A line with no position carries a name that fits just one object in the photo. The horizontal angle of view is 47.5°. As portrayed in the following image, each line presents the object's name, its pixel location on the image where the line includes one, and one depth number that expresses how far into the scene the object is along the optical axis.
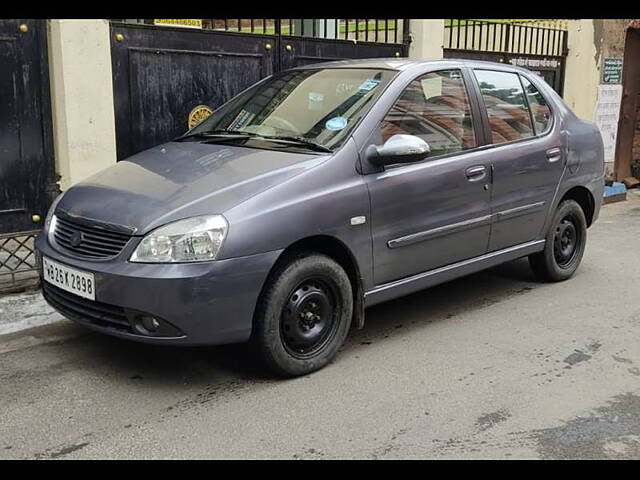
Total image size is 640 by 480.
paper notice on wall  11.41
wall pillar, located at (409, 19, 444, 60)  8.95
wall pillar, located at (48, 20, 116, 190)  6.07
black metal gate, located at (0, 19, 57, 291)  5.90
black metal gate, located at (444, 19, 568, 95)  10.09
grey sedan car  3.55
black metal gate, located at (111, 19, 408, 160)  6.46
